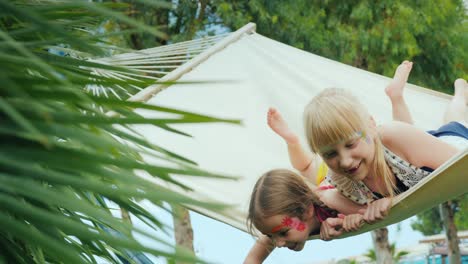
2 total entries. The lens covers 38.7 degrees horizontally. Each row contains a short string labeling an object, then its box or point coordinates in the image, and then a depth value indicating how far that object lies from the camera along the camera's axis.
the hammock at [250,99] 2.27
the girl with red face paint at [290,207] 1.84
